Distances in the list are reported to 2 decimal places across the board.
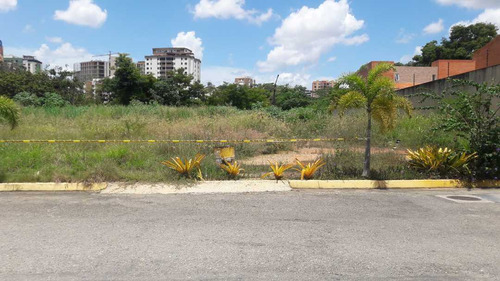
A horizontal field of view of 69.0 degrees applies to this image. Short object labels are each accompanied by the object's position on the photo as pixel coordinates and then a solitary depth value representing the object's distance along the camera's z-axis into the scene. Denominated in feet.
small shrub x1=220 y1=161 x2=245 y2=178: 29.32
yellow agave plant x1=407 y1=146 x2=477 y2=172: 29.53
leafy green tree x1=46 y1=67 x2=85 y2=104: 187.62
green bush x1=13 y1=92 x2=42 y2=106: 108.72
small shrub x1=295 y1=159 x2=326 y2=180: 29.12
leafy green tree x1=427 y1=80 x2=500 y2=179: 29.40
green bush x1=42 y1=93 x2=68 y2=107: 107.22
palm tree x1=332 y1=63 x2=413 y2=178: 27.91
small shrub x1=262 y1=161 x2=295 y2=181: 29.17
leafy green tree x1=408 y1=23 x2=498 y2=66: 217.97
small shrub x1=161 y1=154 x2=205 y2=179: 29.07
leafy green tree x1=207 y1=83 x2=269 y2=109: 179.93
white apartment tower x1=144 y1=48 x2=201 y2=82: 418.10
